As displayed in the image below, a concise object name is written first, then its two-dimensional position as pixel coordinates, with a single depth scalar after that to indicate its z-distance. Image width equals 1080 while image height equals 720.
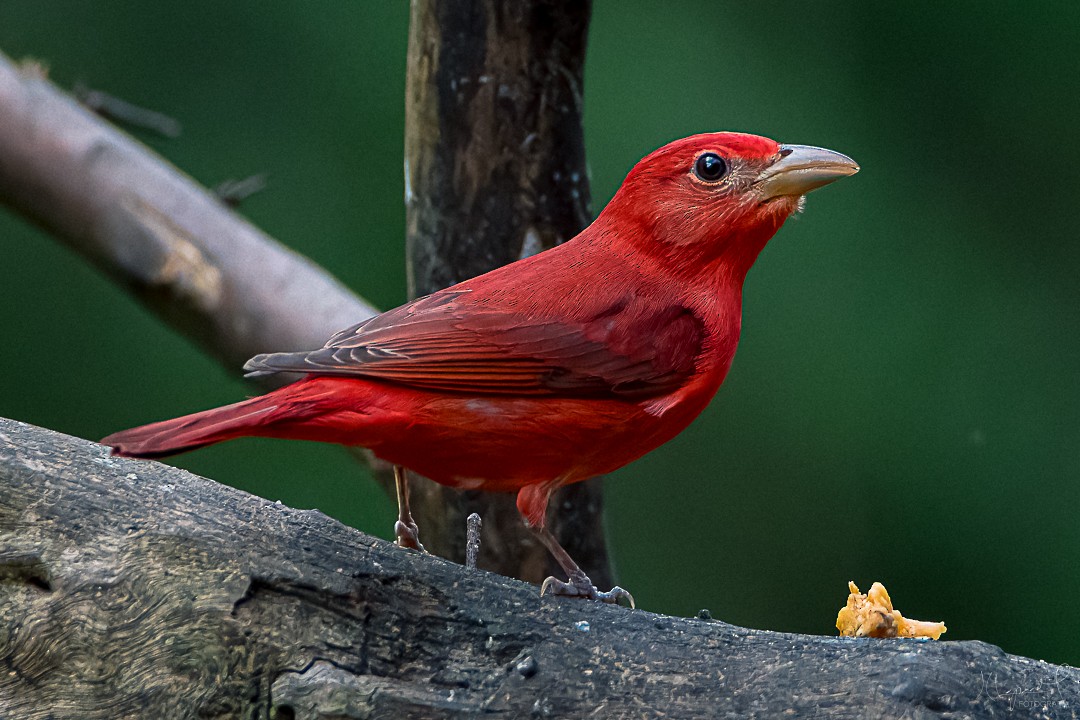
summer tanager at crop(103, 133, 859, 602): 3.63
